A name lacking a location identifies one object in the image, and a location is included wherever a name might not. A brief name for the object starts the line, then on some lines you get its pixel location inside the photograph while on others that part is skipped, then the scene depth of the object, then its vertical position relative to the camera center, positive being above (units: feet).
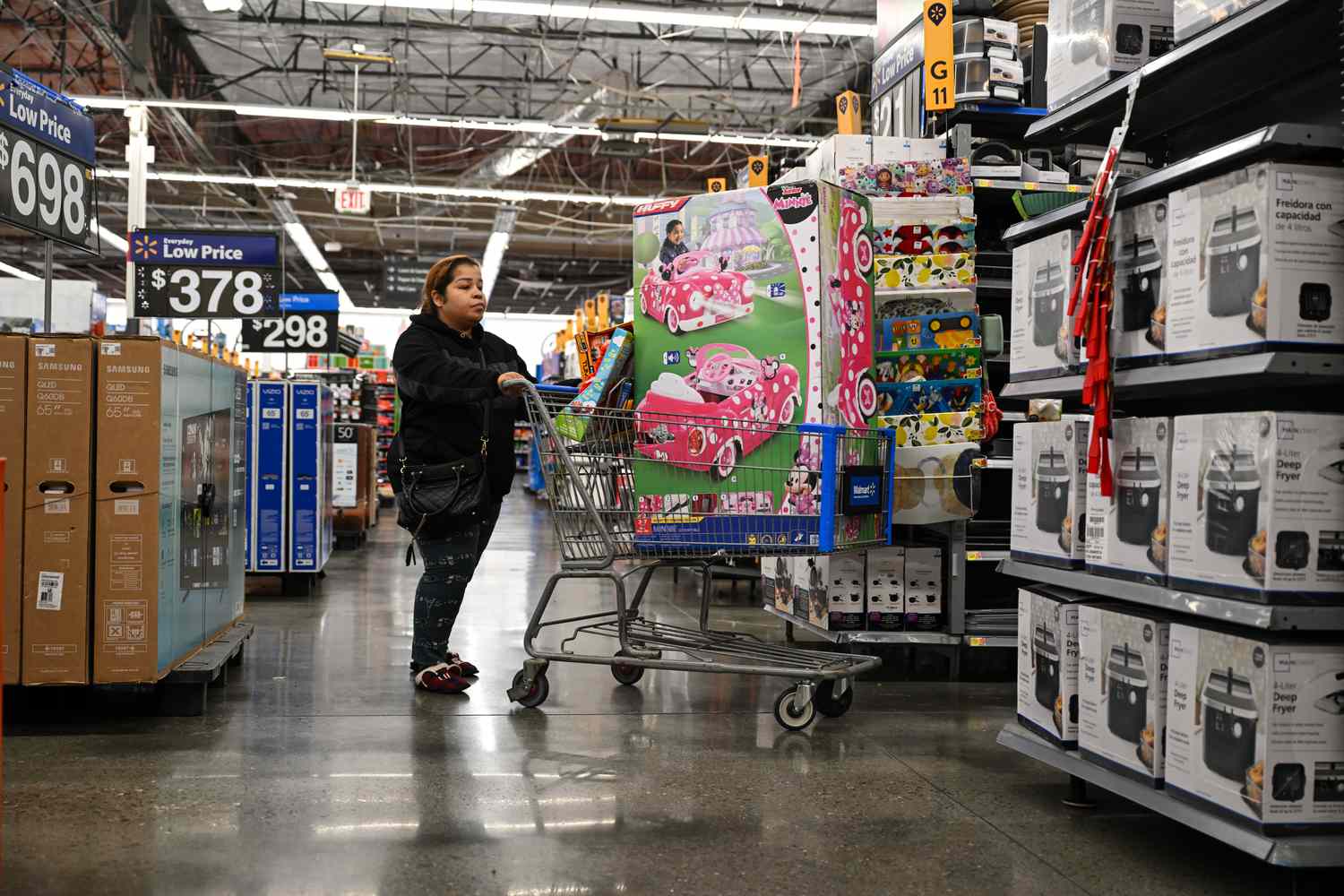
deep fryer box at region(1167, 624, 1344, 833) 7.44 -1.69
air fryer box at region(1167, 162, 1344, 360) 7.49 +1.28
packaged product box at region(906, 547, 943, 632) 16.39 -1.76
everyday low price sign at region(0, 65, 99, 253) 14.74 +3.72
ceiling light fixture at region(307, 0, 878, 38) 33.83 +12.72
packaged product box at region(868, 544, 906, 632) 16.35 -1.80
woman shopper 14.35 +0.09
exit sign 48.29 +10.05
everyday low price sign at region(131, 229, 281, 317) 25.00 +3.64
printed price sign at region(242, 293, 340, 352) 35.58 +3.52
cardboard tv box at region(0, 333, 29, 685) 11.94 -0.15
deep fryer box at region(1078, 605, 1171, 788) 8.58 -1.71
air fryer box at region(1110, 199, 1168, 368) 8.73 +1.29
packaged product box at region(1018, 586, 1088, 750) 9.77 -1.72
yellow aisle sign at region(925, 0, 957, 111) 16.52 +5.38
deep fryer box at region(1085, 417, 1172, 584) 8.59 -0.36
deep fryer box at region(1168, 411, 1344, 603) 7.45 -0.28
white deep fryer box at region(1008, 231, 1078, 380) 9.95 +1.29
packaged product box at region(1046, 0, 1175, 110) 9.66 +3.45
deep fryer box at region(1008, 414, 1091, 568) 9.75 -0.28
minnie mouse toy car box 12.87 +1.06
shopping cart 12.82 -0.50
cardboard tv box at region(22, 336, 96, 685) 12.01 -0.68
